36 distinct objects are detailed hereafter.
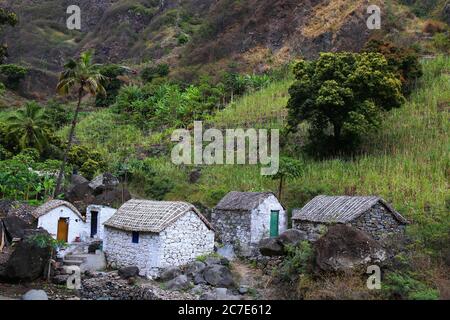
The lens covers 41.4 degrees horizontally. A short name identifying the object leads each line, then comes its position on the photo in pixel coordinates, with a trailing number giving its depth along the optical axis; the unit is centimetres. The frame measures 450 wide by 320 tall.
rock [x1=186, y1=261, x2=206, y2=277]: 1970
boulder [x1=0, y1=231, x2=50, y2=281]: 1838
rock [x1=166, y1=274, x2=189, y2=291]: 1867
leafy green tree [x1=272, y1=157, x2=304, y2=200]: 2572
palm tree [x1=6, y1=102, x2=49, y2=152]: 3666
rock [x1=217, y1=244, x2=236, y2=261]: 2211
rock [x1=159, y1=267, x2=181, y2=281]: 1959
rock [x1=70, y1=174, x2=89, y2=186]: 3133
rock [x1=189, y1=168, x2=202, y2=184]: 3144
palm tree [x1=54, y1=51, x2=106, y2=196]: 2566
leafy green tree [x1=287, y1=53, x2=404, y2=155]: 2891
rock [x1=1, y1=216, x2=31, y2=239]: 2203
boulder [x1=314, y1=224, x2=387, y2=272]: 1712
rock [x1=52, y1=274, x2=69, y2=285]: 1900
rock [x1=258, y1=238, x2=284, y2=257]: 2023
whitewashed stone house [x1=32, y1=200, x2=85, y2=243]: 2400
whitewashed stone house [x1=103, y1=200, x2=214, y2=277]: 1995
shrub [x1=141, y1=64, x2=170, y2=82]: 5941
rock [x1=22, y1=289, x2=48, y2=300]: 1593
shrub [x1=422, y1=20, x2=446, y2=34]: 4544
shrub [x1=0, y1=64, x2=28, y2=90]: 6178
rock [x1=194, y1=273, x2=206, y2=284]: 1929
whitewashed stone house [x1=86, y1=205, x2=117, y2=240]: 2525
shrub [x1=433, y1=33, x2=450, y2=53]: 4217
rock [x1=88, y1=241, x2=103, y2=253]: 2317
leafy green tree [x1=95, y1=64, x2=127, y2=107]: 5812
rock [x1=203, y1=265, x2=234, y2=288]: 1908
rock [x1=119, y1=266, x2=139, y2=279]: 1984
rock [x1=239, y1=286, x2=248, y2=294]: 1841
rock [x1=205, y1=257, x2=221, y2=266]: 2031
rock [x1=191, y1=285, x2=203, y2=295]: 1841
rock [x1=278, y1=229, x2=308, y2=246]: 2021
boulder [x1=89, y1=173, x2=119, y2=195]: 2902
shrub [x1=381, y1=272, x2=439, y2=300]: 1555
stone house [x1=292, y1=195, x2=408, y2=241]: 2017
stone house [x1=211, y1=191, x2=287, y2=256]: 2272
